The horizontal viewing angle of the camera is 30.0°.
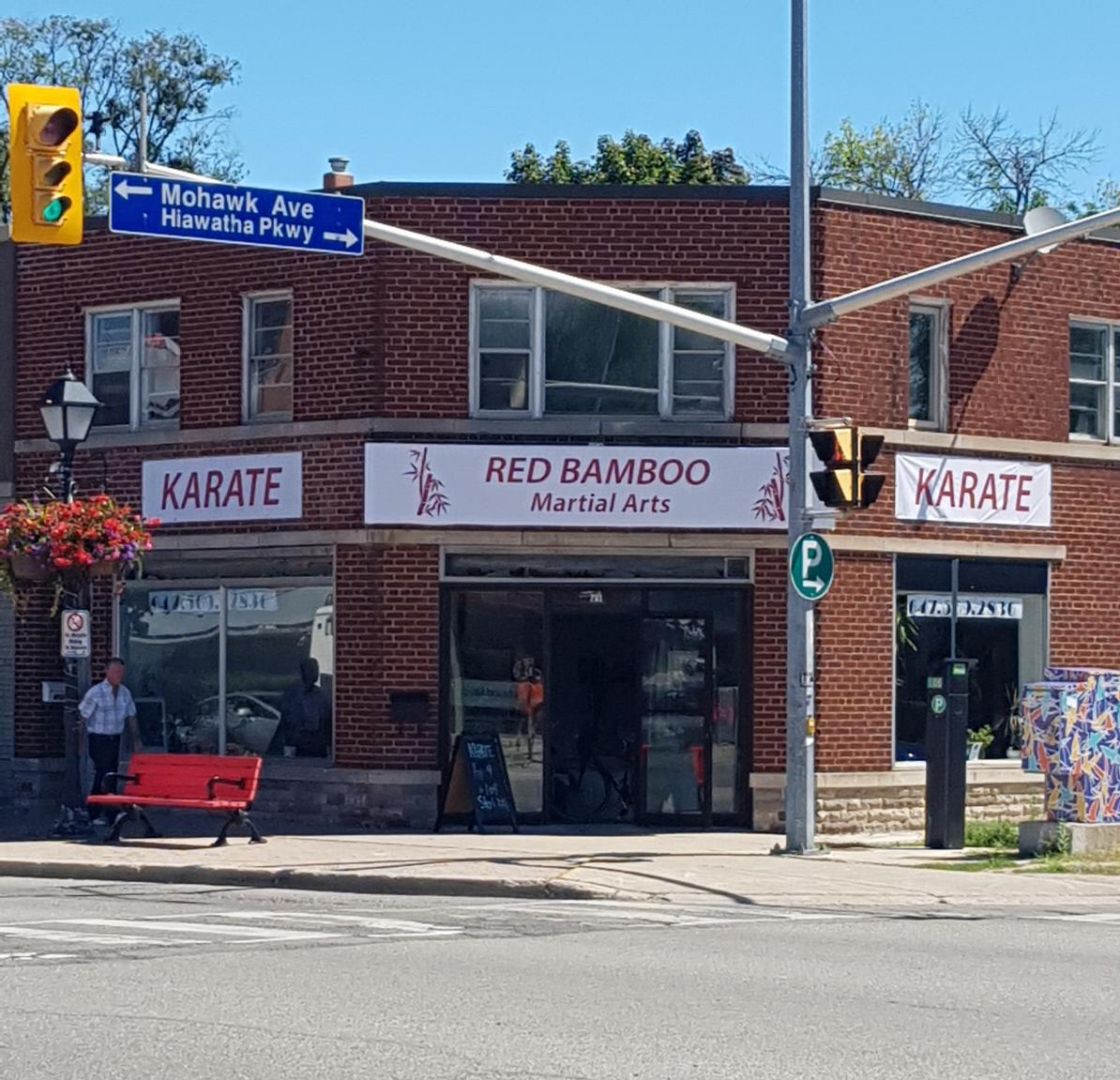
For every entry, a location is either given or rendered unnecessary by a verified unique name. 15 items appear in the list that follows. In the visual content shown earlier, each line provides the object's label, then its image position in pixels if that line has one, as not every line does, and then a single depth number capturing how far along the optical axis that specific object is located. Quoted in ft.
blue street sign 52.85
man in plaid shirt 70.59
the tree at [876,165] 177.17
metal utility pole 60.80
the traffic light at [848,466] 59.62
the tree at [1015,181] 171.83
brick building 71.87
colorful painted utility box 63.93
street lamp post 69.56
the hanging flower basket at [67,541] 68.28
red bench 65.67
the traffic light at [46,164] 48.19
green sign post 61.36
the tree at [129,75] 174.40
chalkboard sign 70.18
